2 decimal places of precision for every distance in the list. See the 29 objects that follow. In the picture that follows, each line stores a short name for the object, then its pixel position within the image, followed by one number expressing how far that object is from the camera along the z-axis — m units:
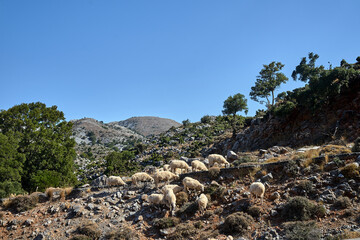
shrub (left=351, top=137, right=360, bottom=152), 14.32
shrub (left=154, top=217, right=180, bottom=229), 11.84
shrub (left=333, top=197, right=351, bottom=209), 10.13
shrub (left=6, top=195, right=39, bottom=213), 15.12
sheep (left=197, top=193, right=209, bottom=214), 12.34
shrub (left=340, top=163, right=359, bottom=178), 11.48
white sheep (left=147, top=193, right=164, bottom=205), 13.06
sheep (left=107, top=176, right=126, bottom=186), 16.89
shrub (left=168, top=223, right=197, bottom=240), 10.92
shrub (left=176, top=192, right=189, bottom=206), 13.20
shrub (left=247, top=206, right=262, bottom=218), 11.07
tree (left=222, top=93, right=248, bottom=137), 43.78
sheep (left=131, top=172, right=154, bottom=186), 16.31
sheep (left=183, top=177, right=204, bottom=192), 13.61
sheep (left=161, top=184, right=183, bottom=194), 13.70
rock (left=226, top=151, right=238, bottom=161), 21.44
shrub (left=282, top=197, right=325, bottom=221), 10.12
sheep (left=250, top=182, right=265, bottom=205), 11.77
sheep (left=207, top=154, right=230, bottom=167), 17.53
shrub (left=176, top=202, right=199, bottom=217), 12.40
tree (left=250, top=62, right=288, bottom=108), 42.66
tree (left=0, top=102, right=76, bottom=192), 23.66
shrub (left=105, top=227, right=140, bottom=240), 11.43
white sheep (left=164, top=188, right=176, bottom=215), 12.76
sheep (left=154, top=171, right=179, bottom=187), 15.16
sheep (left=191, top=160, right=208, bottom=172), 16.97
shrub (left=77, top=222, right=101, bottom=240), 11.98
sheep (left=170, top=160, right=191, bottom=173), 17.18
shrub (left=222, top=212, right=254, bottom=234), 10.38
